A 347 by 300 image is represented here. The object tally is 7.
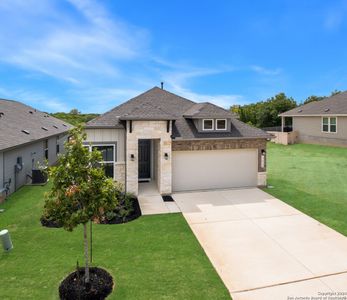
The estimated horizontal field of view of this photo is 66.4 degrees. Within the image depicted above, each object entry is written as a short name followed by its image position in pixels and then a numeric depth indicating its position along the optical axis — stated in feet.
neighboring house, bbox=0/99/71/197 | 40.52
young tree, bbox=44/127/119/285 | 16.52
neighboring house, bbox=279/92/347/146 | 90.59
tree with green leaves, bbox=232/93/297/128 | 133.59
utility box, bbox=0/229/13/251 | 22.68
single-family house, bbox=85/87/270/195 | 39.60
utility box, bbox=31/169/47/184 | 48.42
